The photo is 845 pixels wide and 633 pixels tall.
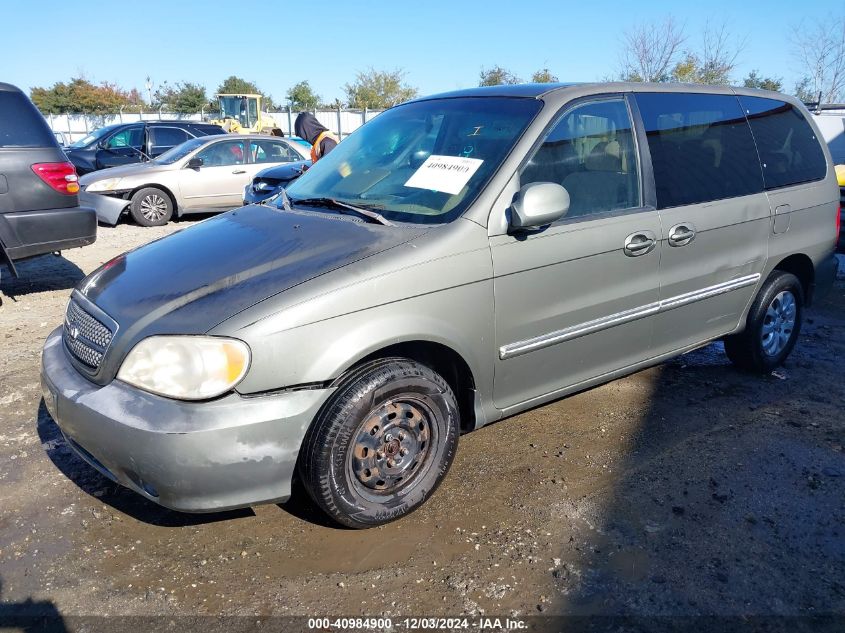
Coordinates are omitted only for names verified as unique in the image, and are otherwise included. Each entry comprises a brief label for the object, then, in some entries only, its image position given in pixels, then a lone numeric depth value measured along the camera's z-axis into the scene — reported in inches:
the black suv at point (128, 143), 530.9
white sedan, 410.6
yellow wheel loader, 1013.2
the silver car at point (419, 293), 94.3
